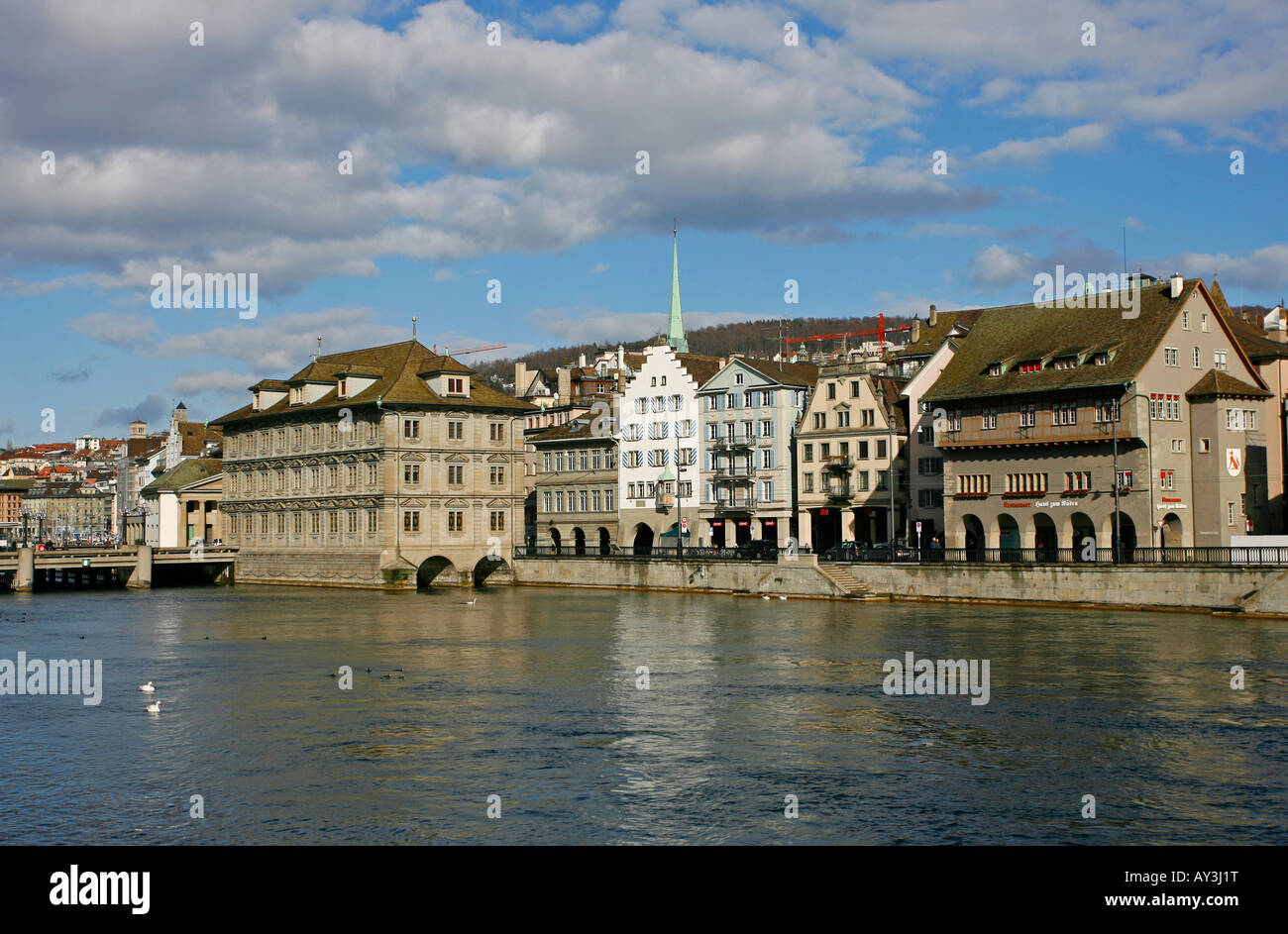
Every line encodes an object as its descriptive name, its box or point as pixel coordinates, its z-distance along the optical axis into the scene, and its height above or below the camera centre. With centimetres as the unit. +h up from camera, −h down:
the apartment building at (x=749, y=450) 9506 +557
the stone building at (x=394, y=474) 9050 +416
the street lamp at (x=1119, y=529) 6134 -33
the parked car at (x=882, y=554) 7094 -143
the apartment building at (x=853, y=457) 8831 +460
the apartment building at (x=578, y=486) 10625 +364
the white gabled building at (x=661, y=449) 10062 +610
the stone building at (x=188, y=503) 12006 +331
